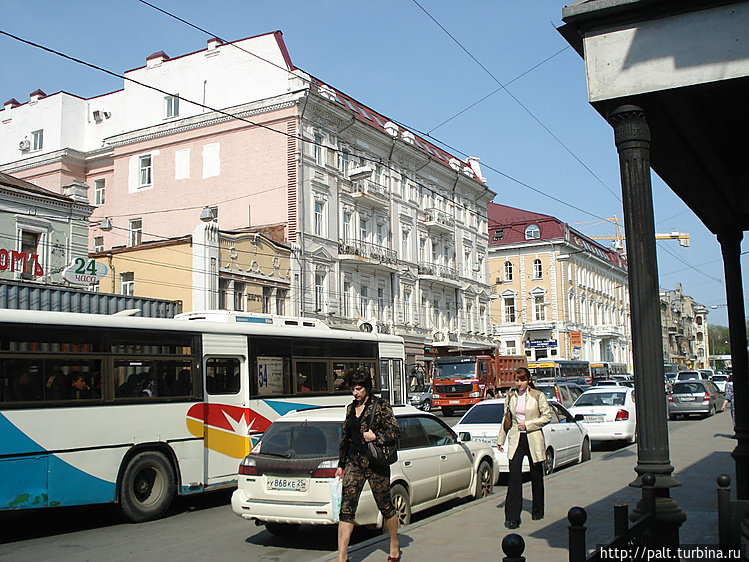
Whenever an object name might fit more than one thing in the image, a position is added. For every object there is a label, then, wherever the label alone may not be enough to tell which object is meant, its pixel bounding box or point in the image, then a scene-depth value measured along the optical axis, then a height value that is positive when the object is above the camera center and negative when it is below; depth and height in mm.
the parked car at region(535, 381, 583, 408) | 21219 -839
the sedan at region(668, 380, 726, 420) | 29922 -1506
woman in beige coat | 9375 -845
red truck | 35688 -671
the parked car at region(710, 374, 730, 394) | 54684 -1588
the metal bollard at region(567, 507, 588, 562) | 4414 -1007
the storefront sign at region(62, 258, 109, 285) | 28203 +3914
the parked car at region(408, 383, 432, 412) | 36169 -1411
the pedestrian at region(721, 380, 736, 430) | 23253 -1092
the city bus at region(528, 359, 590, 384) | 54375 -361
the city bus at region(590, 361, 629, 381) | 65769 -635
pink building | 38938 +11347
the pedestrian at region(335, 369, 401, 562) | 7352 -839
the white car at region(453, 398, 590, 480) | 13945 -1257
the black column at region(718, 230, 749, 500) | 8914 +378
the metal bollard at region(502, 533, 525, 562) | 3830 -919
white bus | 10234 -406
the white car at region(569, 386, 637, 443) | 19375 -1340
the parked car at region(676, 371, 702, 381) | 45844 -872
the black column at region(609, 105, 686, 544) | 5418 +176
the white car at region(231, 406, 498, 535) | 8828 -1281
